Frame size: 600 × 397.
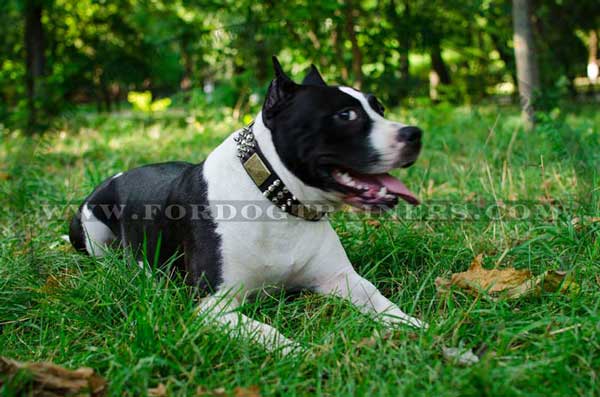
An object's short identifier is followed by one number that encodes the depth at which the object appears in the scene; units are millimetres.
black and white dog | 2141
